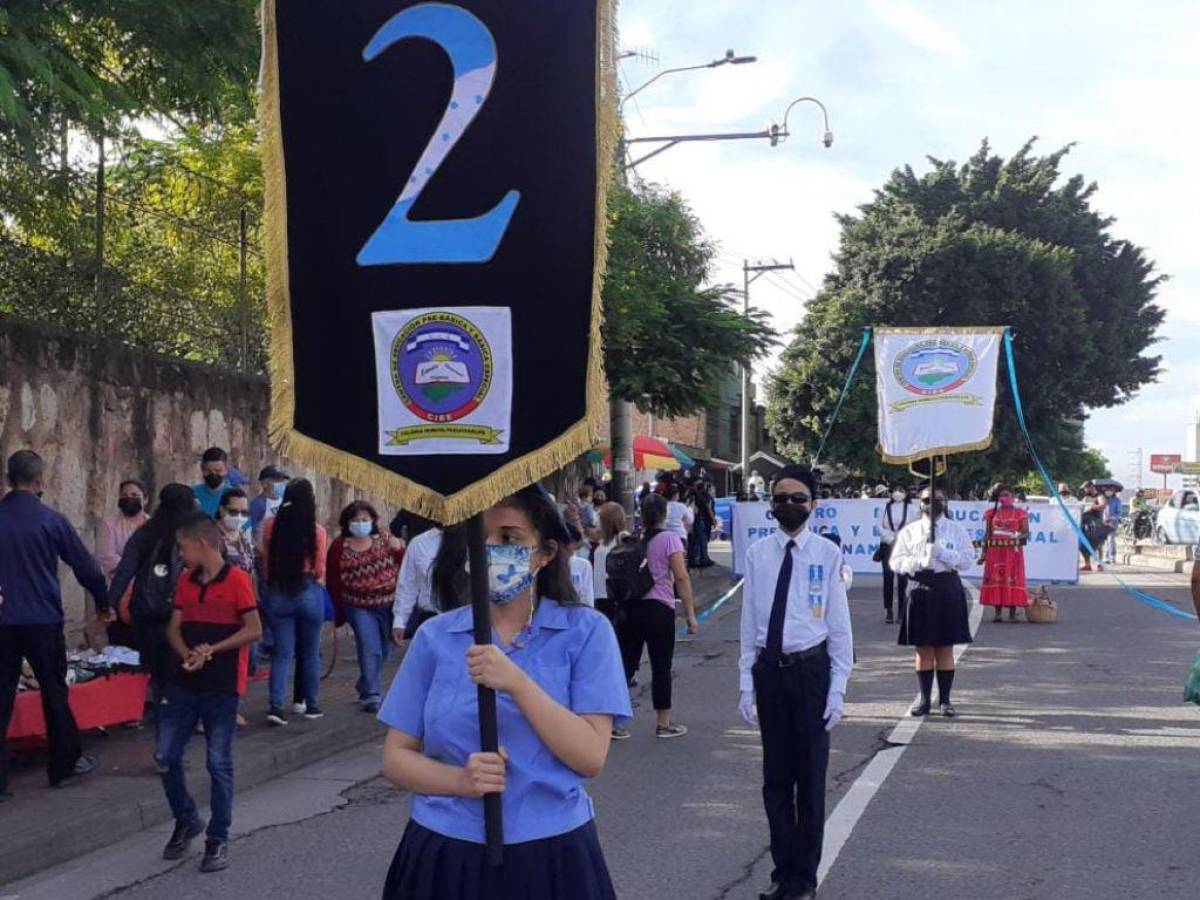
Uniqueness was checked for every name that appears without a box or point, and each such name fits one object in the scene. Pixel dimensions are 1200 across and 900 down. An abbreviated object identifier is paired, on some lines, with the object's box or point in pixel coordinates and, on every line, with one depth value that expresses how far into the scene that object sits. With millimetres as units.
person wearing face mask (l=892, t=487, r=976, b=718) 10242
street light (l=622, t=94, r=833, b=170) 21344
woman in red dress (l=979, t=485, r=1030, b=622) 17203
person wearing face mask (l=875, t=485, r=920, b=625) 16766
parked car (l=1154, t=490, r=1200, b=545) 34469
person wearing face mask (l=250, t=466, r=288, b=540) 11914
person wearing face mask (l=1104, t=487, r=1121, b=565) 30500
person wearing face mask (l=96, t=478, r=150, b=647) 10297
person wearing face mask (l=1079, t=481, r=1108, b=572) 28312
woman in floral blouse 10305
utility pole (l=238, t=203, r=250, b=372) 14406
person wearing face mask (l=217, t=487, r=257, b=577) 9805
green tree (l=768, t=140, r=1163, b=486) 38406
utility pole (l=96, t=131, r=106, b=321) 12086
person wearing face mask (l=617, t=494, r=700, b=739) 9750
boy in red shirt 6449
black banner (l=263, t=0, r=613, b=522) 3336
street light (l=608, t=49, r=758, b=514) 21188
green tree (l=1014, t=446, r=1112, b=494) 42438
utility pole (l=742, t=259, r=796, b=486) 23673
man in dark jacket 7504
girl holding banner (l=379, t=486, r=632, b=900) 2932
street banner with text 20047
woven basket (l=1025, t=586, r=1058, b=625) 17016
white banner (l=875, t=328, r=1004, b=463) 14172
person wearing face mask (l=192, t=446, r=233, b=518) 11000
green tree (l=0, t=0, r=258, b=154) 7339
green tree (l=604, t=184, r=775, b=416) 20422
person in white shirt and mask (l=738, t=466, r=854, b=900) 5824
